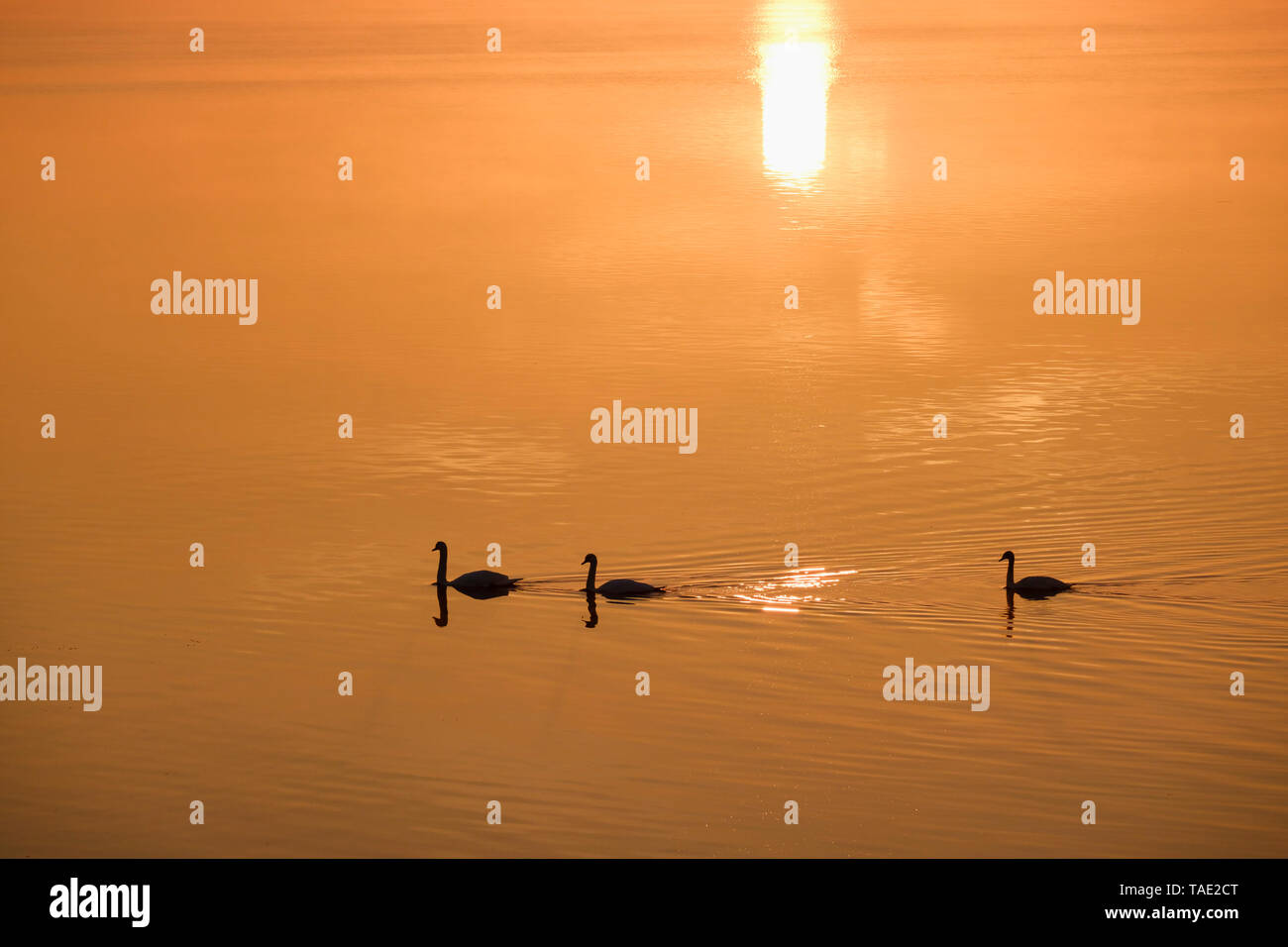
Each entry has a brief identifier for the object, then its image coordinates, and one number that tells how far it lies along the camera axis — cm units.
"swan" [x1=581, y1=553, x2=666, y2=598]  2217
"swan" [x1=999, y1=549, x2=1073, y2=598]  2200
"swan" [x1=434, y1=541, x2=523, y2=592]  2262
